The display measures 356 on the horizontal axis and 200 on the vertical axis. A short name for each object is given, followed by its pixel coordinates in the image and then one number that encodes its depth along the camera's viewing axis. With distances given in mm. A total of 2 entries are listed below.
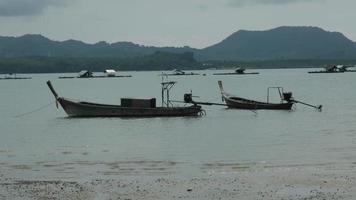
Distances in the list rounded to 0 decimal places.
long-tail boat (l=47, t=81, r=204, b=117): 63906
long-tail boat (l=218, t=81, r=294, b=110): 75562
